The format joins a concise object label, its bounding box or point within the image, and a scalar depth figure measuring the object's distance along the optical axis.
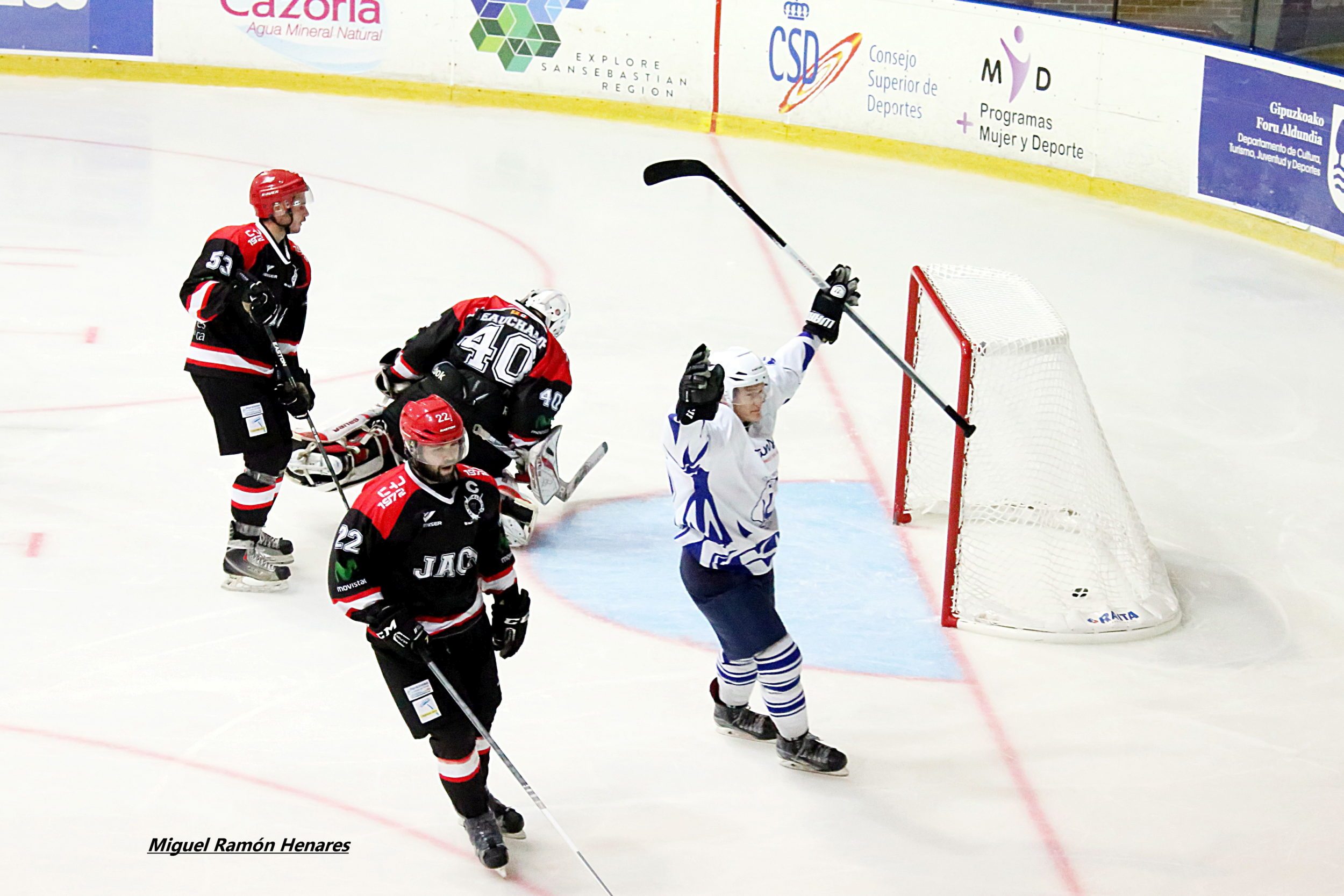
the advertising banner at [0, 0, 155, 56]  26.42
